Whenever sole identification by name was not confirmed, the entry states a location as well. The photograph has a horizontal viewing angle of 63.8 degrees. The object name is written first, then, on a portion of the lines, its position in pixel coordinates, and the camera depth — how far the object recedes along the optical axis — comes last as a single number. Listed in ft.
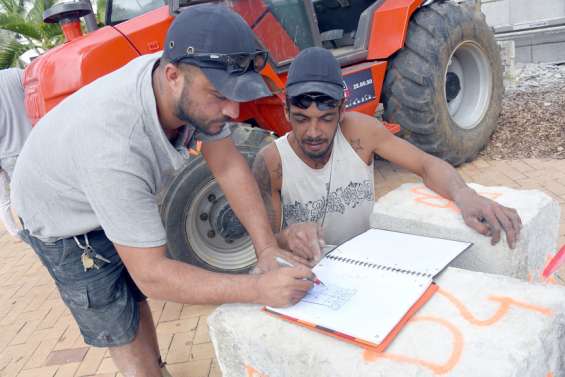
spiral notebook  3.18
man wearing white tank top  5.82
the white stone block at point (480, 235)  4.13
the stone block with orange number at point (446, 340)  2.79
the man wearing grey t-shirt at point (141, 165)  3.84
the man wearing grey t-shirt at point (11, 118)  9.60
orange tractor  8.48
